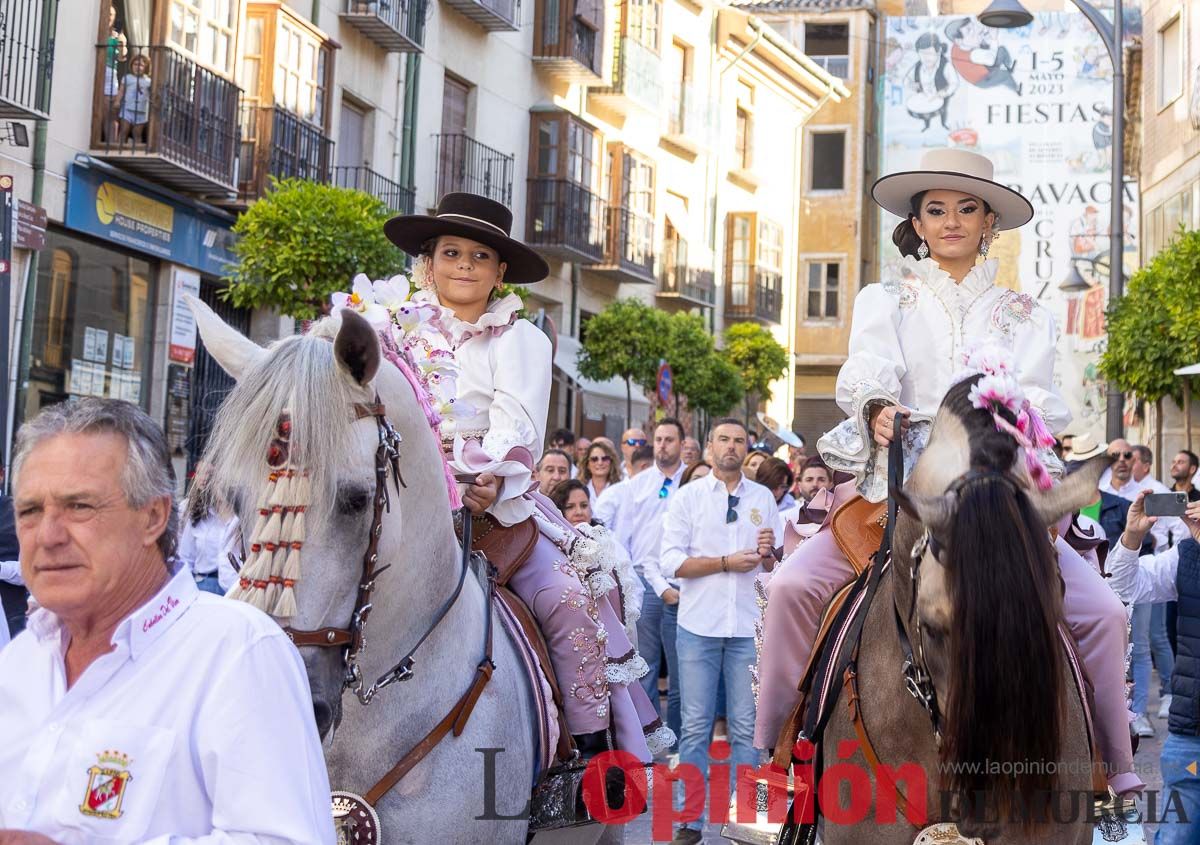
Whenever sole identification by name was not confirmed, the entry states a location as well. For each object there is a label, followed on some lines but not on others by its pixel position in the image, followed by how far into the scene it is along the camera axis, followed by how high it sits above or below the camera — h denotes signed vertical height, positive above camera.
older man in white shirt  2.66 -0.30
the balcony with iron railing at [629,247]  33.06 +5.90
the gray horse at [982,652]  4.17 -0.29
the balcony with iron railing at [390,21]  24.03 +7.56
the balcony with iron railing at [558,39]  30.69 +9.29
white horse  3.77 -0.17
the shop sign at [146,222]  18.36 +3.48
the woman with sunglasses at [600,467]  14.77 +0.56
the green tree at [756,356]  38.78 +4.29
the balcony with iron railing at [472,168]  27.34 +6.16
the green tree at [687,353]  31.64 +3.53
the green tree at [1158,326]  19.19 +2.78
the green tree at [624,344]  30.84 +3.54
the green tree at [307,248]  17.64 +2.95
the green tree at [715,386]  32.44 +3.00
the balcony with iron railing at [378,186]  24.58 +5.14
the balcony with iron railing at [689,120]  36.78 +9.62
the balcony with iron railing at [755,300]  41.09 +6.01
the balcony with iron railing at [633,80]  33.22 +9.45
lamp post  18.97 +5.46
